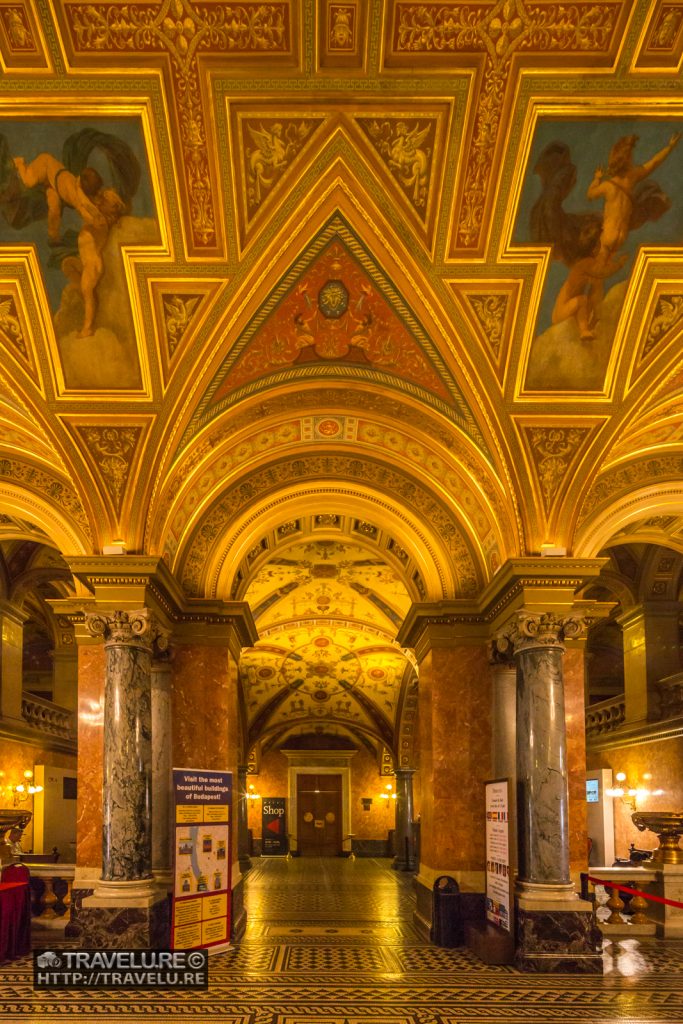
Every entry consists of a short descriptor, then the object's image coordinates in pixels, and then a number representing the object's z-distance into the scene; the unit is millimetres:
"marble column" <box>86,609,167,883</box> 11336
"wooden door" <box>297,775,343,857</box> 32875
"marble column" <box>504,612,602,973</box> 11000
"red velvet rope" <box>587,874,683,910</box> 11219
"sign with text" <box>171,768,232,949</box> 10953
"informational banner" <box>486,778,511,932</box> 11297
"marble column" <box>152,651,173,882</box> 13062
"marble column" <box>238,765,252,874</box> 26266
